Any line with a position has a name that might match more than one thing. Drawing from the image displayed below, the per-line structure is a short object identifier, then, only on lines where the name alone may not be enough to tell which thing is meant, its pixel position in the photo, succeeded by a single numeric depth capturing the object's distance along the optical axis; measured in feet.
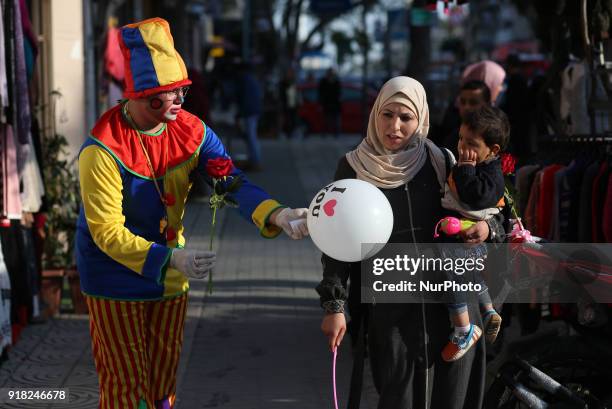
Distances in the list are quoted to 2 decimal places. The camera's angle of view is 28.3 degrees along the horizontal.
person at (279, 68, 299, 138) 100.68
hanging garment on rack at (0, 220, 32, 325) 25.76
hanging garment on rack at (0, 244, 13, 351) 23.72
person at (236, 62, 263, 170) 64.59
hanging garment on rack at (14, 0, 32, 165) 24.73
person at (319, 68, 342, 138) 96.89
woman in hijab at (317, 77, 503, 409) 14.34
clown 14.14
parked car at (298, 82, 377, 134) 105.40
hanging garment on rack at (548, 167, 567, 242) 23.22
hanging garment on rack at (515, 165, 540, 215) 24.95
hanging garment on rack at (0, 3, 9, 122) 23.79
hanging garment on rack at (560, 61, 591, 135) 26.53
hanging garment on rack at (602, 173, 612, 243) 21.29
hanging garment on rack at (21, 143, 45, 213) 26.35
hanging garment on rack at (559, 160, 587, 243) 22.93
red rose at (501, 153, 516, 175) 15.25
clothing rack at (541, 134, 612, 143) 23.17
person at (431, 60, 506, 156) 25.08
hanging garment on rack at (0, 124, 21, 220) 25.17
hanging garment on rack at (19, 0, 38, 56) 25.63
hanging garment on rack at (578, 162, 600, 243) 22.33
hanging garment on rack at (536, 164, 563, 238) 23.61
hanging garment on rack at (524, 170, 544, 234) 24.16
